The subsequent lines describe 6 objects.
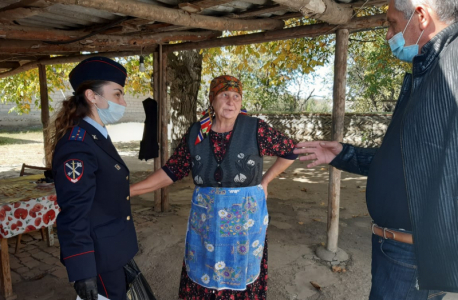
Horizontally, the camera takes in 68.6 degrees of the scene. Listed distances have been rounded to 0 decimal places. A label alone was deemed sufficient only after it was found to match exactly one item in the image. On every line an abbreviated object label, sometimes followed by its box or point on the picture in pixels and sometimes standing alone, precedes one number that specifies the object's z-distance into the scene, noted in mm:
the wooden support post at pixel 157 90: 5703
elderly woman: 2484
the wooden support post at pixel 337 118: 3936
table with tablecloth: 3283
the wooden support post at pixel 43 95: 7223
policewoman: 1679
